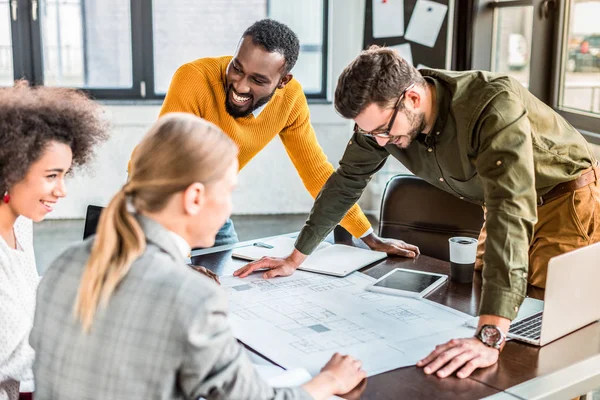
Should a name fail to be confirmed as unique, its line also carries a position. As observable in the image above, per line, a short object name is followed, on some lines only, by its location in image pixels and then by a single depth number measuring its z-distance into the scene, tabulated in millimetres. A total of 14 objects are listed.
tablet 1854
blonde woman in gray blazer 1006
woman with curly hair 1447
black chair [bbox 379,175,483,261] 2518
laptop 1502
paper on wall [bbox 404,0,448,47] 4550
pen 2268
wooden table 1333
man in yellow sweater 2320
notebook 2061
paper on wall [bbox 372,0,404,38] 4738
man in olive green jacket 1541
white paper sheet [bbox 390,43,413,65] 4707
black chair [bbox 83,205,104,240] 2150
